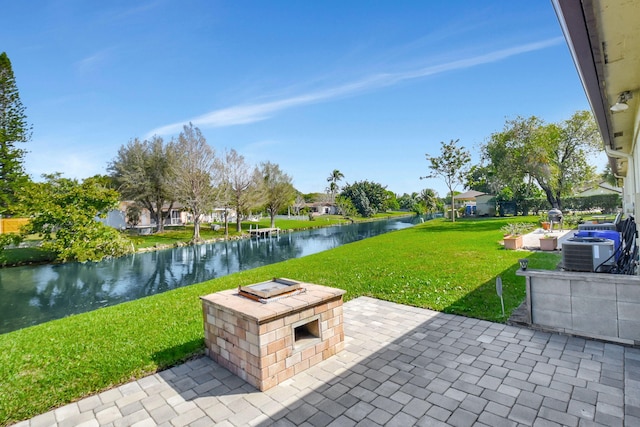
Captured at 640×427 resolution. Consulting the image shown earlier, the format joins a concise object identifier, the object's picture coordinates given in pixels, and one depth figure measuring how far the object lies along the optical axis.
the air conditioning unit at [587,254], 5.61
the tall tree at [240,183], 30.50
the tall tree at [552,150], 21.19
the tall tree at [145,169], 27.88
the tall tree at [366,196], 57.69
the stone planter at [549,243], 10.25
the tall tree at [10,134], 20.41
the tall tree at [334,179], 71.57
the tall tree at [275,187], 37.66
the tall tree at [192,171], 26.41
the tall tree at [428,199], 64.62
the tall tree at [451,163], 28.19
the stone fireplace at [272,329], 3.11
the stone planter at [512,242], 10.88
